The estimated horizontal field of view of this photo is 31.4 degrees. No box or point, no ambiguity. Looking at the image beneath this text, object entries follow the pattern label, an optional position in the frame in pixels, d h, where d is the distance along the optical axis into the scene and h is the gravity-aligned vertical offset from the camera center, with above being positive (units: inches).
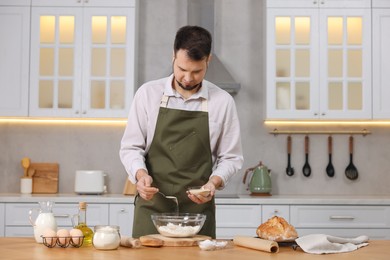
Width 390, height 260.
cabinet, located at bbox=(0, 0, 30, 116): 209.2 +28.8
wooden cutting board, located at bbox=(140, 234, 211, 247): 103.4 -13.2
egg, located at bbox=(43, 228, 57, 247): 102.0 -12.6
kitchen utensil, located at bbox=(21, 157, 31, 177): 217.9 -3.8
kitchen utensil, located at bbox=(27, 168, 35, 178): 217.5 -6.5
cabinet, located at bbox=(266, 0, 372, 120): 211.2 +29.3
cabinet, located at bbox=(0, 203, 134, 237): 197.2 -18.2
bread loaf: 105.7 -11.7
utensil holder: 214.1 -10.5
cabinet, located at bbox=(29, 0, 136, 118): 210.4 +28.9
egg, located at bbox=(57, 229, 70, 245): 101.7 -12.4
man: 126.5 +2.4
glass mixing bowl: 107.5 -11.1
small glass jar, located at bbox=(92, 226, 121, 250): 100.0 -12.3
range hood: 213.0 +42.3
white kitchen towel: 100.7 -13.2
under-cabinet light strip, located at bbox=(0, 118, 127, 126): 222.8 +10.0
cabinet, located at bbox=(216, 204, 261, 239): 196.5 -18.4
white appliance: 209.0 -9.0
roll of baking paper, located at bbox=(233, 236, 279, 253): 100.5 -13.2
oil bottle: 106.3 -11.4
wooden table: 93.5 -14.1
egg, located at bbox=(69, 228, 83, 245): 102.4 -12.3
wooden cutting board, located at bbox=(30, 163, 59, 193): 217.5 -7.8
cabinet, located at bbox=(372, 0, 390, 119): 211.2 +34.6
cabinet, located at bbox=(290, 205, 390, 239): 197.0 -18.5
